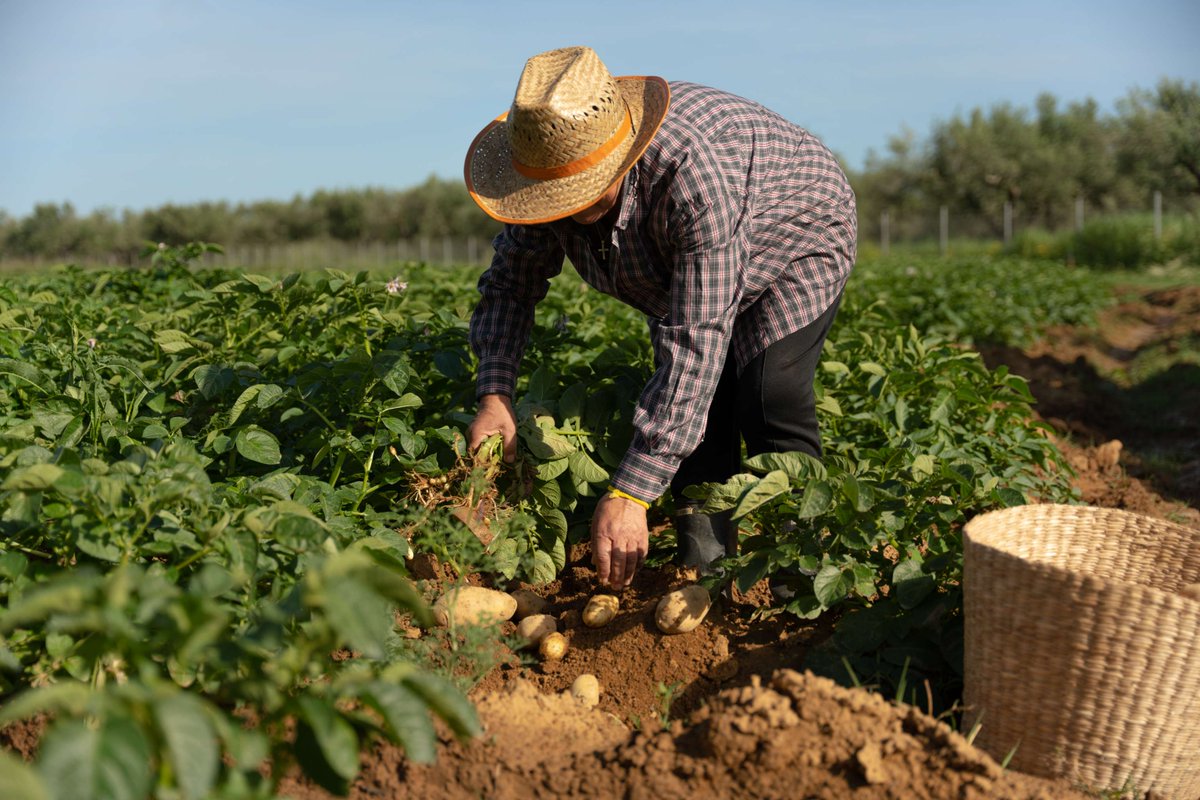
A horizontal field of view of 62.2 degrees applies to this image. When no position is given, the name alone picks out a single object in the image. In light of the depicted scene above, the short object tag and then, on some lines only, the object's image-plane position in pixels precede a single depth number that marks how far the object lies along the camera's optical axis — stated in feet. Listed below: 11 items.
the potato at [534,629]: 7.89
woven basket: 5.66
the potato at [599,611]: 8.09
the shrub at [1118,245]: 66.27
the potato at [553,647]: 7.77
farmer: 7.13
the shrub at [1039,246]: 74.69
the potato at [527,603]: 8.50
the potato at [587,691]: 7.18
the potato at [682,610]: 7.61
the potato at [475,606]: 7.37
